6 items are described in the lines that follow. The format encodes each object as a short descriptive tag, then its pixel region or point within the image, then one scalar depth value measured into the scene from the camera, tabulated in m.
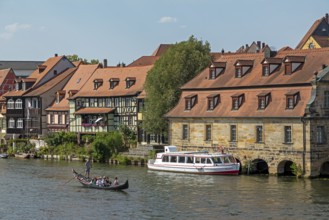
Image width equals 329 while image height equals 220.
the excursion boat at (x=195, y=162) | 71.81
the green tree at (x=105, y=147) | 90.56
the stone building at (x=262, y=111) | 68.12
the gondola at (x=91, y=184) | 61.59
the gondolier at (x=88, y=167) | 68.81
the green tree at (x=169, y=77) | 88.06
